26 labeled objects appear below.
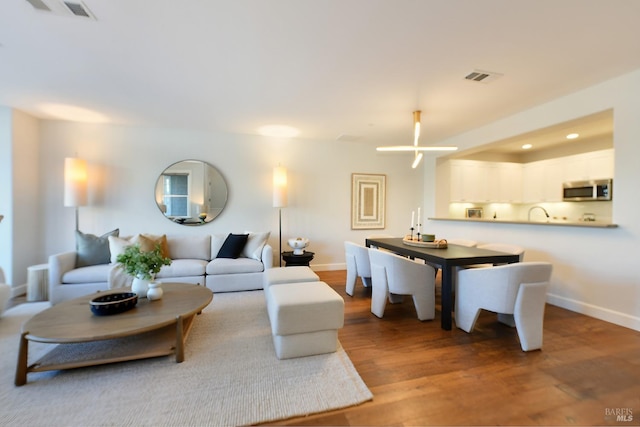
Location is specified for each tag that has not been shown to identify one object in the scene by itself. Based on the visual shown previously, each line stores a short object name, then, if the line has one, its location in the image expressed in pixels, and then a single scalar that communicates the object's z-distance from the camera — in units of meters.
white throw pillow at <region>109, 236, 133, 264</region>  3.46
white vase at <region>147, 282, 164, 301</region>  2.45
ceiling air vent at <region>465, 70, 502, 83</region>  2.64
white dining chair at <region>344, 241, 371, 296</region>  3.51
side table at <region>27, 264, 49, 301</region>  3.29
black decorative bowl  2.10
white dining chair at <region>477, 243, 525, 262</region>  2.96
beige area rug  1.46
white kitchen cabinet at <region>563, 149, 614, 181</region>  4.41
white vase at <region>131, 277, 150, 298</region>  2.48
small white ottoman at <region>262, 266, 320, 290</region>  2.84
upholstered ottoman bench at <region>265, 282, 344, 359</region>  2.02
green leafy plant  2.37
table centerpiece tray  3.13
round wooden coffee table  1.77
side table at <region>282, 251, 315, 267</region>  4.40
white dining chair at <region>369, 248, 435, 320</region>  2.70
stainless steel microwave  4.39
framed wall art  5.47
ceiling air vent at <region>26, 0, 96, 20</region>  1.78
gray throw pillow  3.49
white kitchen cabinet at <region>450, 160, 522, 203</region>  5.48
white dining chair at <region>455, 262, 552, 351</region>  2.16
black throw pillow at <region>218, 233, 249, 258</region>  3.99
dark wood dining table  2.53
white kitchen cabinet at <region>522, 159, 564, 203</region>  5.17
